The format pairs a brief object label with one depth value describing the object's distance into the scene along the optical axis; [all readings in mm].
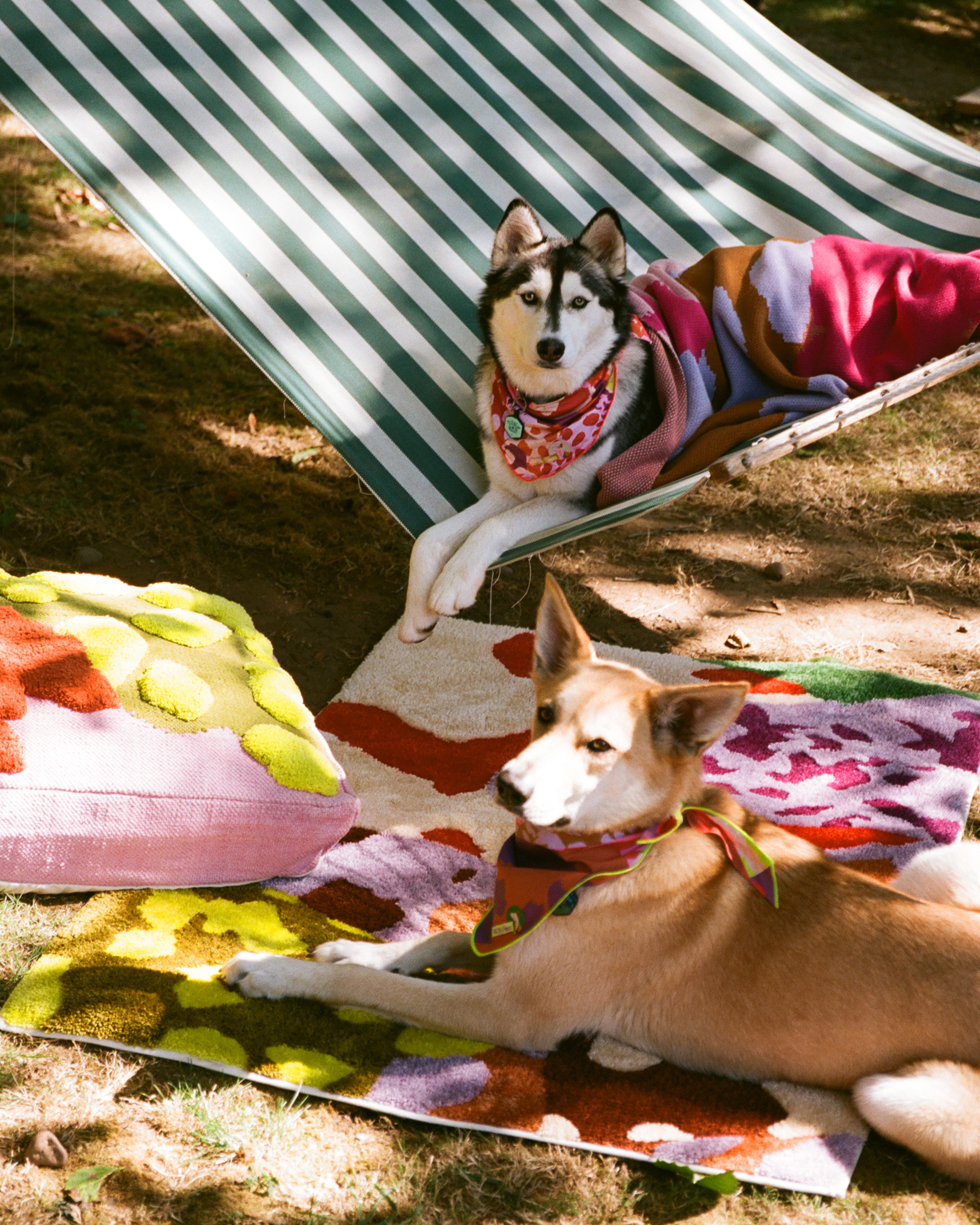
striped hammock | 3686
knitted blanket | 3732
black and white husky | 3396
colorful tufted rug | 2248
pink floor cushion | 2555
